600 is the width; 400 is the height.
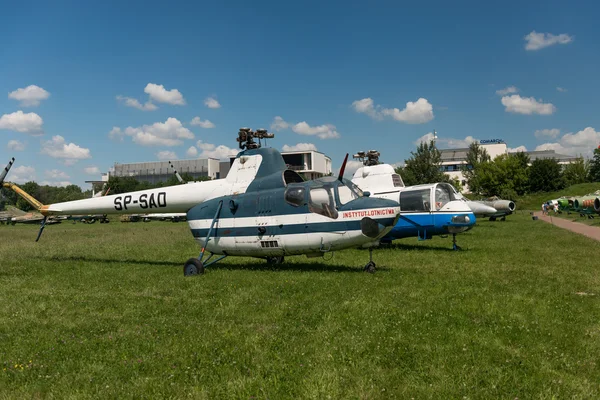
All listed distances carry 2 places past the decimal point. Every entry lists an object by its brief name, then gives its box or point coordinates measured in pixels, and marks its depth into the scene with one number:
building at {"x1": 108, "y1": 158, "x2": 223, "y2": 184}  166.00
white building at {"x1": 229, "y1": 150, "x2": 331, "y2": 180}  149.62
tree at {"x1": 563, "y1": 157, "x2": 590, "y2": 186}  99.75
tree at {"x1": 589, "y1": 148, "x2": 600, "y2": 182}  96.05
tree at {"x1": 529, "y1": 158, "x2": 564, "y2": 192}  88.81
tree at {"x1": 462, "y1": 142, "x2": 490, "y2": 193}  87.06
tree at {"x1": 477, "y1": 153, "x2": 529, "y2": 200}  83.81
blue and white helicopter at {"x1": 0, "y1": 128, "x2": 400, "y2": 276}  12.22
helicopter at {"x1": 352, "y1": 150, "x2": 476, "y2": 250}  17.80
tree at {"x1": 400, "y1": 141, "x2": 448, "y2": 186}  53.00
